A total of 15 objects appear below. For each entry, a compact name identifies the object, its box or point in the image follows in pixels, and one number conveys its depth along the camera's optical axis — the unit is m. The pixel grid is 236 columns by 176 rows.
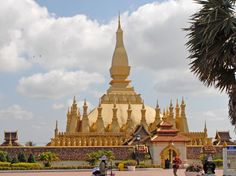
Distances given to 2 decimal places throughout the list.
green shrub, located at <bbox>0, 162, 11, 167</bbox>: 38.75
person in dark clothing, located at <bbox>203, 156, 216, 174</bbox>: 17.47
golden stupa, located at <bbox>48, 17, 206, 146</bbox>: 53.75
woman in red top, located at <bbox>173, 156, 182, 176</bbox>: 25.58
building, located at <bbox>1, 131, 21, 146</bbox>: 53.81
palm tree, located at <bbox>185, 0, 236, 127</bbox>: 16.86
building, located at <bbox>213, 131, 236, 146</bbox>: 57.24
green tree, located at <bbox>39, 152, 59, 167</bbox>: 43.44
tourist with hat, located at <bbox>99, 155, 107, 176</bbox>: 17.52
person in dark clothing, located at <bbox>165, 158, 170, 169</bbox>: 40.06
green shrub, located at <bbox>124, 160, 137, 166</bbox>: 38.66
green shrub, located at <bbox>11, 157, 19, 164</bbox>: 41.56
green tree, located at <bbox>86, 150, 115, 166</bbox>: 43.62
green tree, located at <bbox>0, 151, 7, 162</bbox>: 42.00
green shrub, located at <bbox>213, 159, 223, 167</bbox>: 42.19
